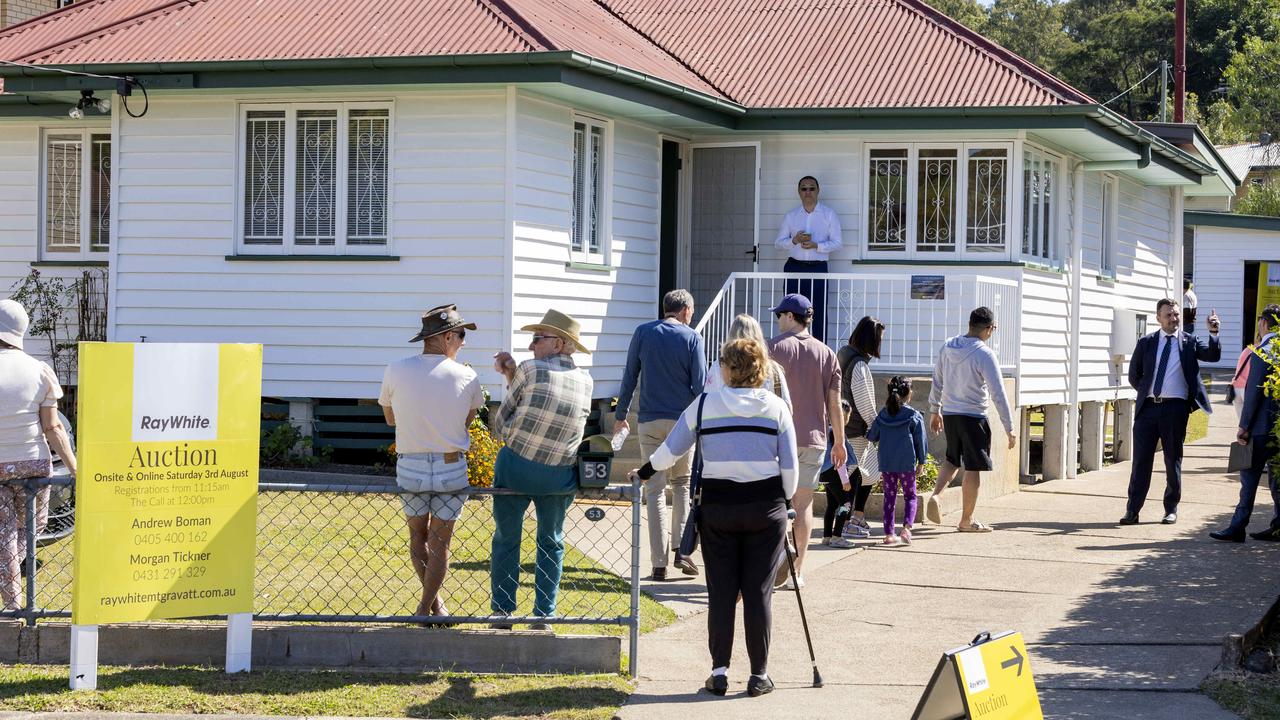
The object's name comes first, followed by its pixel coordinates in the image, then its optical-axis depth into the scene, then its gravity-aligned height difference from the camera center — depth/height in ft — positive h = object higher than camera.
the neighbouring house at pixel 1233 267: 118.83 +7.16
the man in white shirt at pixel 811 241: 52.08 +3.75
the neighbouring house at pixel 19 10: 72.90 +15.51
